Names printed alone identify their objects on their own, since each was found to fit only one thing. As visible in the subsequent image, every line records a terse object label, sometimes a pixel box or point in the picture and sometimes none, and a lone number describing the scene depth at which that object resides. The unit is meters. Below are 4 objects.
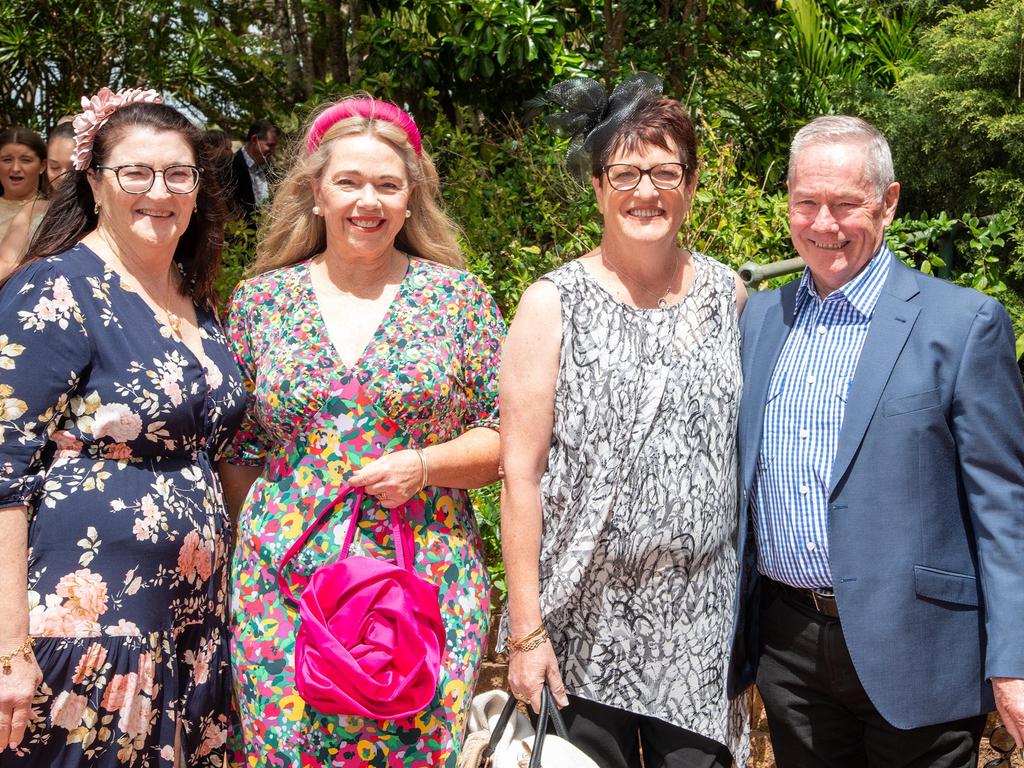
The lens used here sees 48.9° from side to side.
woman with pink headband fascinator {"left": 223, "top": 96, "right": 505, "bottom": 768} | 2.80
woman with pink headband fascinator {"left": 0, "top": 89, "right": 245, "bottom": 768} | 2.70
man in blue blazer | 2.54
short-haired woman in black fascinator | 2.80
